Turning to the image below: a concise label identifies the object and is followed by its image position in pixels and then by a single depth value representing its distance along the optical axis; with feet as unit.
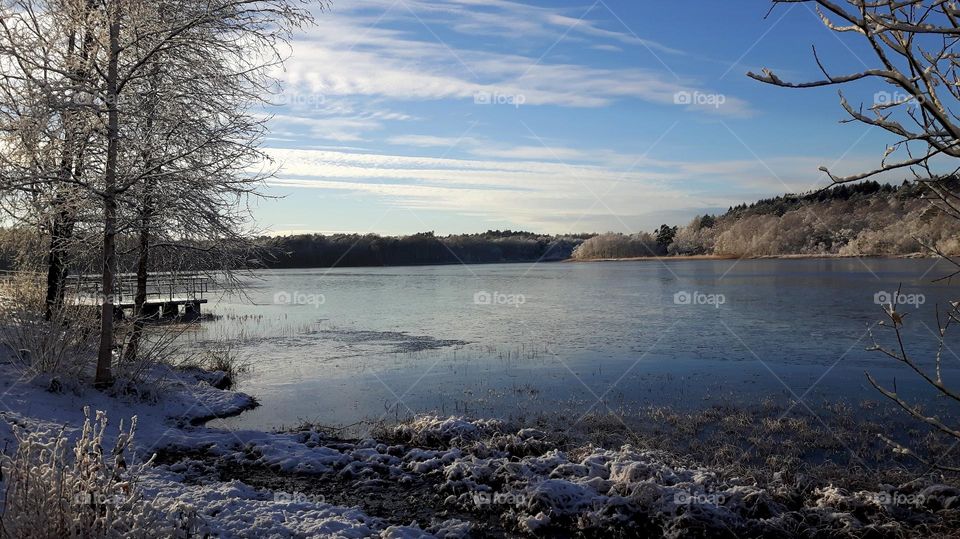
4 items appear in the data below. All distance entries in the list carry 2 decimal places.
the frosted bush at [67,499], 14.33
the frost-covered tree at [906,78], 7.89
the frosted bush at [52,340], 34.47
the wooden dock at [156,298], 41.22
